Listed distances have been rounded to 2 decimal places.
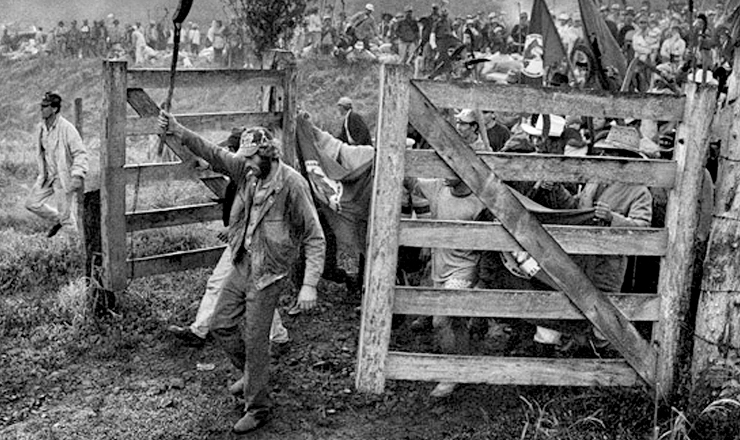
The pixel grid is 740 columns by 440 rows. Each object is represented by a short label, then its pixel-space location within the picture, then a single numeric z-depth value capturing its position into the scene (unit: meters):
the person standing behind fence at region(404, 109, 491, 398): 6.44
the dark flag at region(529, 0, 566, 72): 8.06
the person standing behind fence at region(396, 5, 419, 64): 22.58
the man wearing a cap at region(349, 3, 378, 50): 24.48
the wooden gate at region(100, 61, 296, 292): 7.34
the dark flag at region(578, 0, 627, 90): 7.29
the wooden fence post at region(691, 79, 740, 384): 5.52
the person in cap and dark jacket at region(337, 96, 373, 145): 9.07
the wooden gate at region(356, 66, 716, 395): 5.24
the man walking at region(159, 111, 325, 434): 5.94
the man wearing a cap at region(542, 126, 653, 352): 5.96
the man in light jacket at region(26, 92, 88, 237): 9.79
